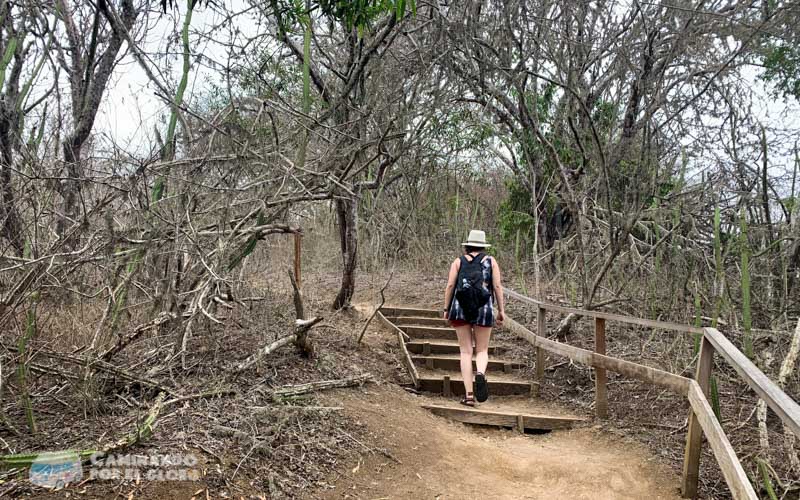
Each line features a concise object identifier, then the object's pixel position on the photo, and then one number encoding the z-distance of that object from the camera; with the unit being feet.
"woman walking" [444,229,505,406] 19.49
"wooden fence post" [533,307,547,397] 22.48
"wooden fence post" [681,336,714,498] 11.84
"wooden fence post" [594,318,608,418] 18.04
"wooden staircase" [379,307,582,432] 18.44
